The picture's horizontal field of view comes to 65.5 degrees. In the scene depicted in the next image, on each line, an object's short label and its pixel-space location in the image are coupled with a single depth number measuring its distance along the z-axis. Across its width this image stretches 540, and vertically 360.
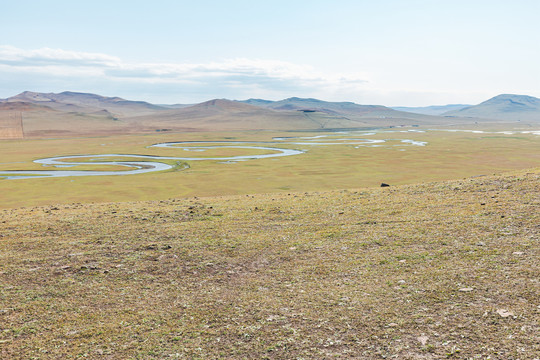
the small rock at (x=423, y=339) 8.45
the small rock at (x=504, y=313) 9.15
